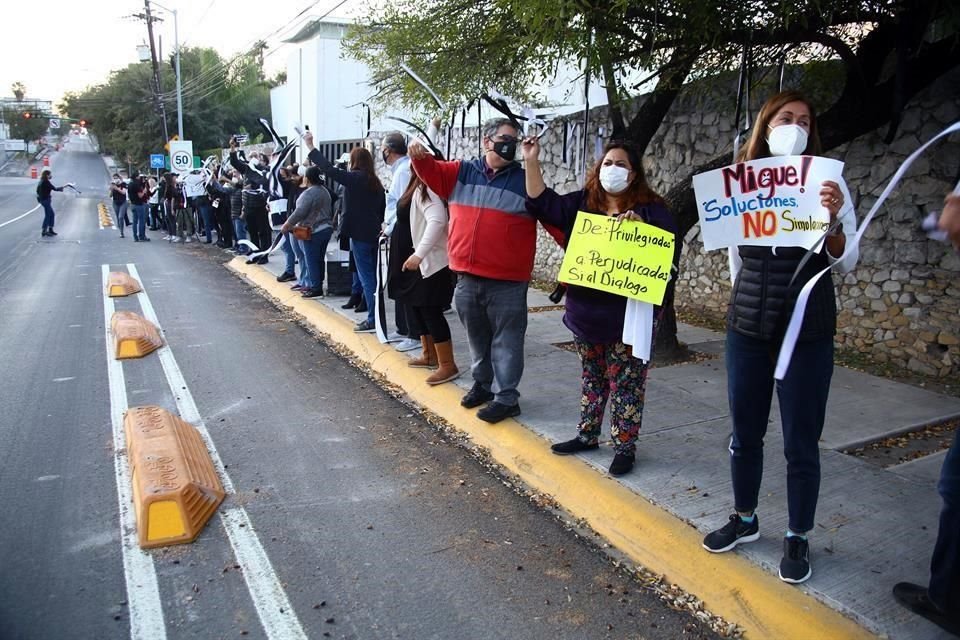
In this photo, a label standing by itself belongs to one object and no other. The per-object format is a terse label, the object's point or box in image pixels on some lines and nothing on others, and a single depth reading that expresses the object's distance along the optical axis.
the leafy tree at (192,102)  52.47
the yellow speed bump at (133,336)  7.50
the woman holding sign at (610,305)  4.12
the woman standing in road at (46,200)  21.02
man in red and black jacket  4.86
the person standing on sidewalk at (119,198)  20.73
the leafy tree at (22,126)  116.69
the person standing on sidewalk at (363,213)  8.21
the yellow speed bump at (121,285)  11.08
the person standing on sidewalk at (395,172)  6.81
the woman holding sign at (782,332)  3.10
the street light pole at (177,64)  37.46
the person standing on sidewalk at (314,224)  10.12
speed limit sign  24.52
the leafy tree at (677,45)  5.12
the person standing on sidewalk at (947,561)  2.82
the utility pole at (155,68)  42.28
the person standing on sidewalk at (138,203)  19.39
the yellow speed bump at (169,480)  3.83
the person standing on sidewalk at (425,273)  5.92
